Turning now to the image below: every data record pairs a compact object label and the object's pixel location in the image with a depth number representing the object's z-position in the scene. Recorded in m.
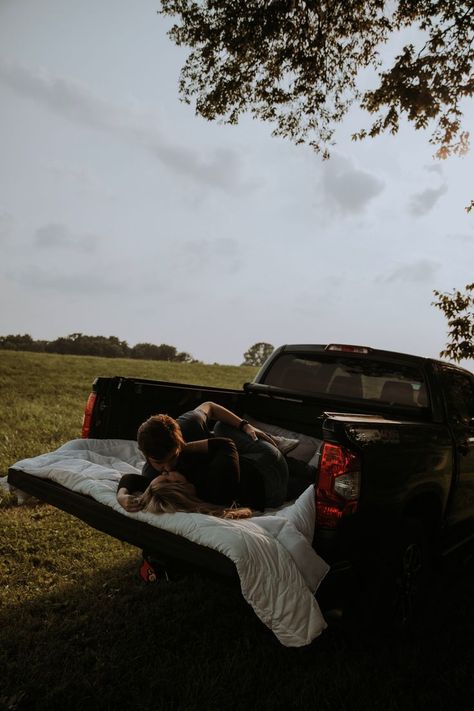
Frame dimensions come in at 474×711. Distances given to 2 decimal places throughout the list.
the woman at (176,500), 3.28
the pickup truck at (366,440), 3.09
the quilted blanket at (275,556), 2.73
